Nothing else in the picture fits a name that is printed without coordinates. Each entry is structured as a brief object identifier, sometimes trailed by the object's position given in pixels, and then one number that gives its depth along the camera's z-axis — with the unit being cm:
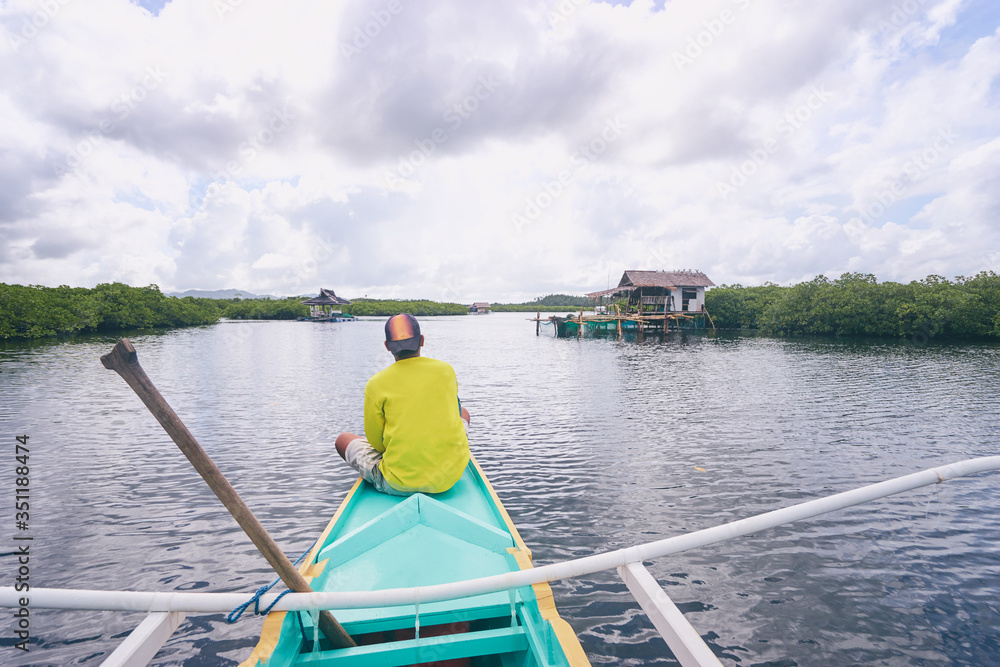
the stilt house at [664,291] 5181
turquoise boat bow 242
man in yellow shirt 383
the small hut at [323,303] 9181
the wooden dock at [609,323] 4613
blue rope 191
